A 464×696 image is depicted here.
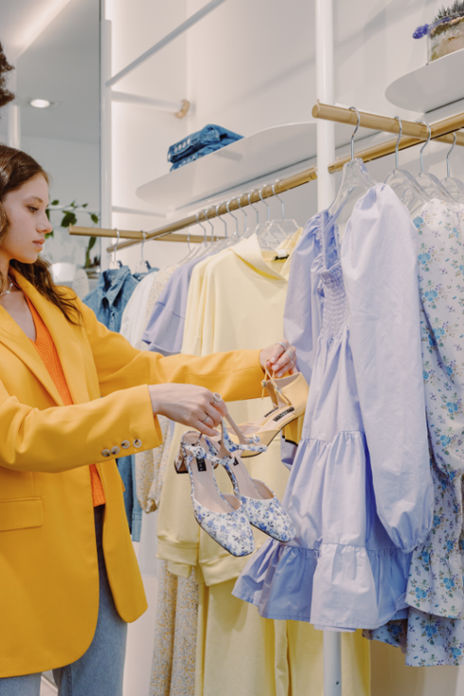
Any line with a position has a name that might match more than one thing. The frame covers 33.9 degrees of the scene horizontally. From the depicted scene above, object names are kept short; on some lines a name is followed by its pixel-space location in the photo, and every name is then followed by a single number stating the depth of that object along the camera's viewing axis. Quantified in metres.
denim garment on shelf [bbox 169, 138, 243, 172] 2.63
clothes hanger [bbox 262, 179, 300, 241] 2.31
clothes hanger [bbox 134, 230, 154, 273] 2.98
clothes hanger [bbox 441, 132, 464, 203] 1.65
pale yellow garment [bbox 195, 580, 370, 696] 1.83
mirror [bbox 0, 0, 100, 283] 3.73
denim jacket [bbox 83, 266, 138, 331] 2.84
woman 1.35
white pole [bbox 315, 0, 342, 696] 1.82
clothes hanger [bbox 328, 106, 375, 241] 1.65
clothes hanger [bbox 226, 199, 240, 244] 2.37
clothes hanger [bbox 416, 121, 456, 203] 1.61
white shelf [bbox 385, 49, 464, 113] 1.72
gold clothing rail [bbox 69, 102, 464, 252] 1.53
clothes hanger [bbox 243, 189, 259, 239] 2.21
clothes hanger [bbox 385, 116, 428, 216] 1.63
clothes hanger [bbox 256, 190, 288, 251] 2.26
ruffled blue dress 1.37
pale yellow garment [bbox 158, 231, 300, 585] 1.93
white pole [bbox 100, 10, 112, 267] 3.33
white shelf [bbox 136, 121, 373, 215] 2.24
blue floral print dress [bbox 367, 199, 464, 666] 1.42
